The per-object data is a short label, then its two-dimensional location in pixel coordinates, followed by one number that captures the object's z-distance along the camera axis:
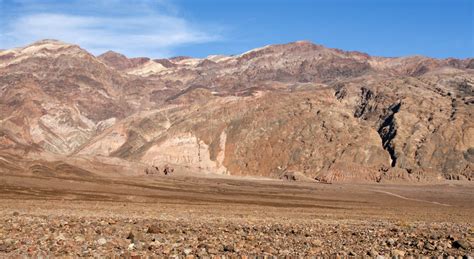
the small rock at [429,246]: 15.61
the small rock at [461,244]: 15.66
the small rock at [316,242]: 16.53
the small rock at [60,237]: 15.85
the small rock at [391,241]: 16.95
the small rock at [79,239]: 15.62
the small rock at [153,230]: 18.51
